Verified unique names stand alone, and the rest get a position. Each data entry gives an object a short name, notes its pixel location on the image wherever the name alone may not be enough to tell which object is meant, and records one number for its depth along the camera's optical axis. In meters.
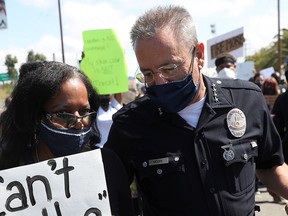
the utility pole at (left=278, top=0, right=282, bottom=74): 26.38
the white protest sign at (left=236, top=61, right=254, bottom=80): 12.02
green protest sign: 5.82
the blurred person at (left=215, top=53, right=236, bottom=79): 5.99
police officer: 2.05
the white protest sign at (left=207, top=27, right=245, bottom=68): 9.70
